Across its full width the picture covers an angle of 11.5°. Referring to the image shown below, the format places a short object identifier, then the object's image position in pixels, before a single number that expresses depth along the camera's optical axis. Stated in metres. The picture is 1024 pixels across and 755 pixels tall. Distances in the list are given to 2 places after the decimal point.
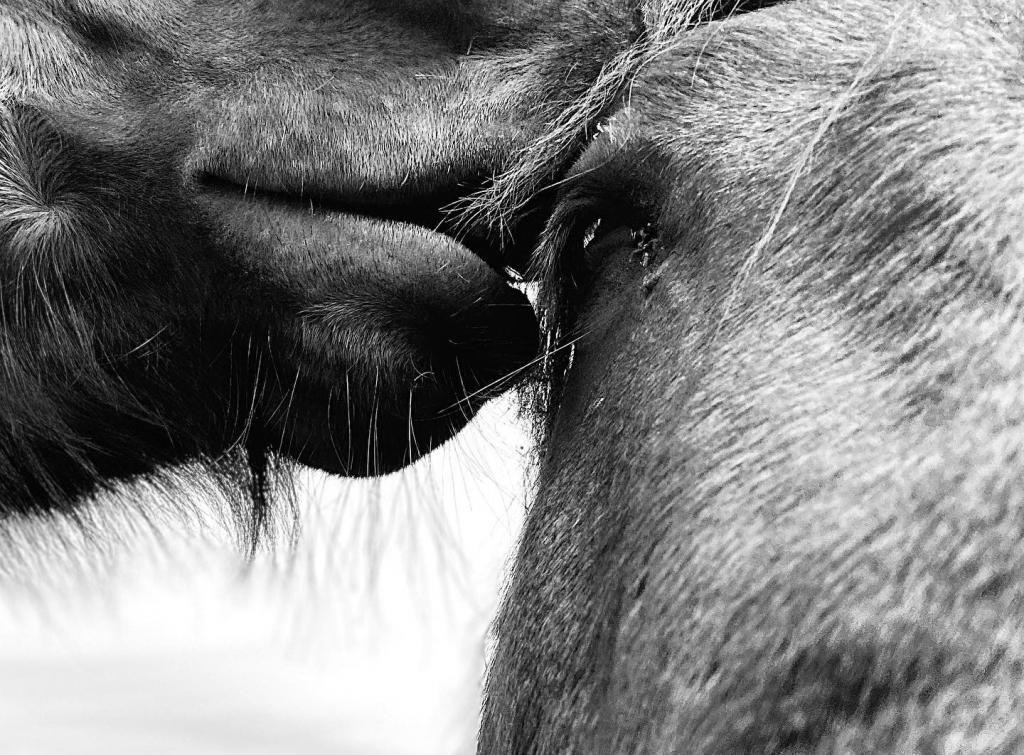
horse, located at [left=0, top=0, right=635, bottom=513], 1.55
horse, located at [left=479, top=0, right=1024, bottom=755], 1.42
